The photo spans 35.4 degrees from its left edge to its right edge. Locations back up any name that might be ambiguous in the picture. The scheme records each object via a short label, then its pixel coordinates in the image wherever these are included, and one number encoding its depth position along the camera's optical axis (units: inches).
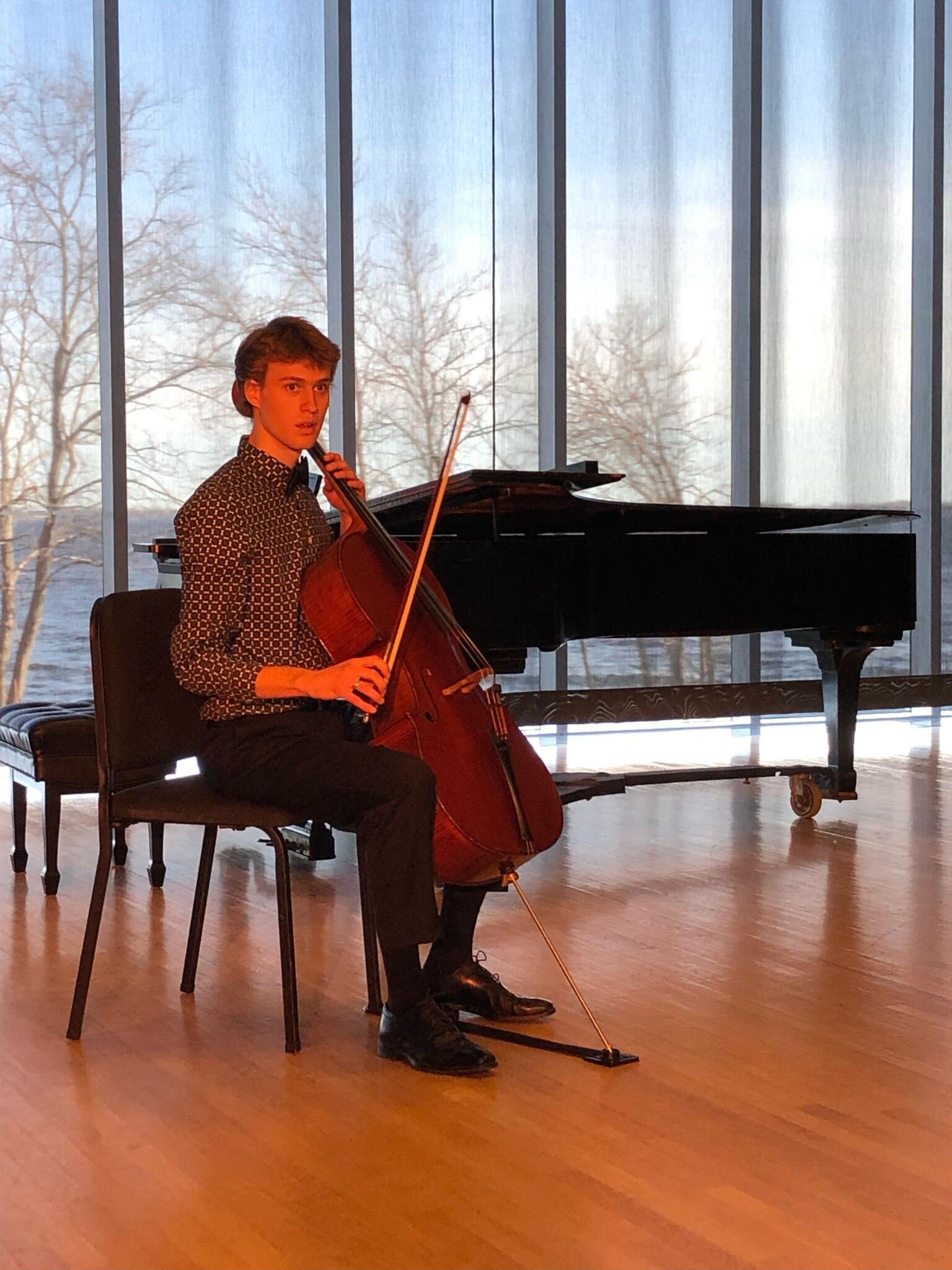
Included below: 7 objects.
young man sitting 86.0
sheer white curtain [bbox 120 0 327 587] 214.4
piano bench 131.1
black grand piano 143.3
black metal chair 91.7
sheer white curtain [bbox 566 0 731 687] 245.3
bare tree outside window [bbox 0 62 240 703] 206.8
